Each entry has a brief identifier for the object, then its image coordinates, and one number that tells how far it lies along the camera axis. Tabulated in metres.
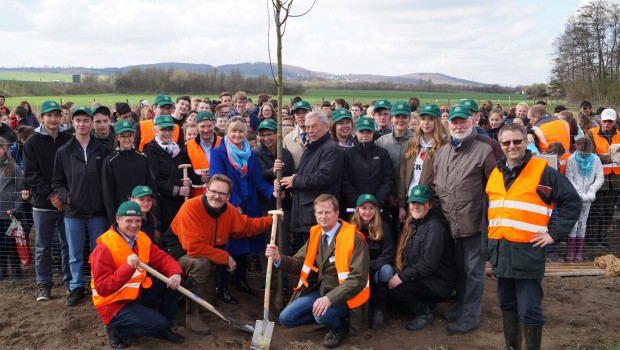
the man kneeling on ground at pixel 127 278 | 5.20
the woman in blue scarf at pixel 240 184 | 6.46
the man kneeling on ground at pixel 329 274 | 5.43
